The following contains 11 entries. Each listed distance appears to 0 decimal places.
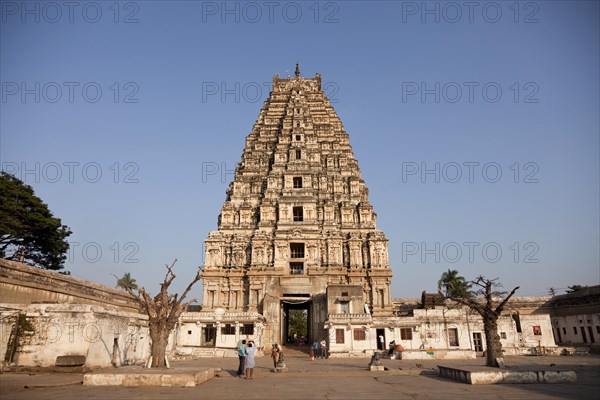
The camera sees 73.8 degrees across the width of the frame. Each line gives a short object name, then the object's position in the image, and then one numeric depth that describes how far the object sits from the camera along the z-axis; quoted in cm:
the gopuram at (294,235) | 3741
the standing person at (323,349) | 2844
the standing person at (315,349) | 2908
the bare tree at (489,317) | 1664
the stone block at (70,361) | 1633
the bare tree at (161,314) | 1577
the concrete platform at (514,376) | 1286
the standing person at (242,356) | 1598
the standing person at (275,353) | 1770
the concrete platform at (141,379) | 1243
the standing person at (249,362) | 1550
